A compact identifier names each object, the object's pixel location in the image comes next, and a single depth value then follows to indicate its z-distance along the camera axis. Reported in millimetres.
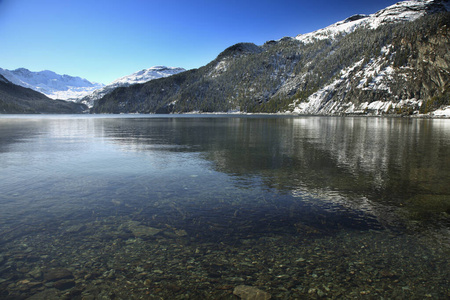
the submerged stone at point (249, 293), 7172
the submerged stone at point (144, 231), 10784
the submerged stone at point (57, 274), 7950
